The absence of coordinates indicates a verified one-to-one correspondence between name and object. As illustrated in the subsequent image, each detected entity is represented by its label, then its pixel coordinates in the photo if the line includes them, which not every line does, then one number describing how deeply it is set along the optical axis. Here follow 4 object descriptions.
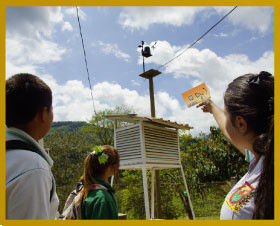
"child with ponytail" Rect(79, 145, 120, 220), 1.93
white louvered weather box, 5.37
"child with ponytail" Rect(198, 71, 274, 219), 1.06
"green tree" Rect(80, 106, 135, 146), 26.05
